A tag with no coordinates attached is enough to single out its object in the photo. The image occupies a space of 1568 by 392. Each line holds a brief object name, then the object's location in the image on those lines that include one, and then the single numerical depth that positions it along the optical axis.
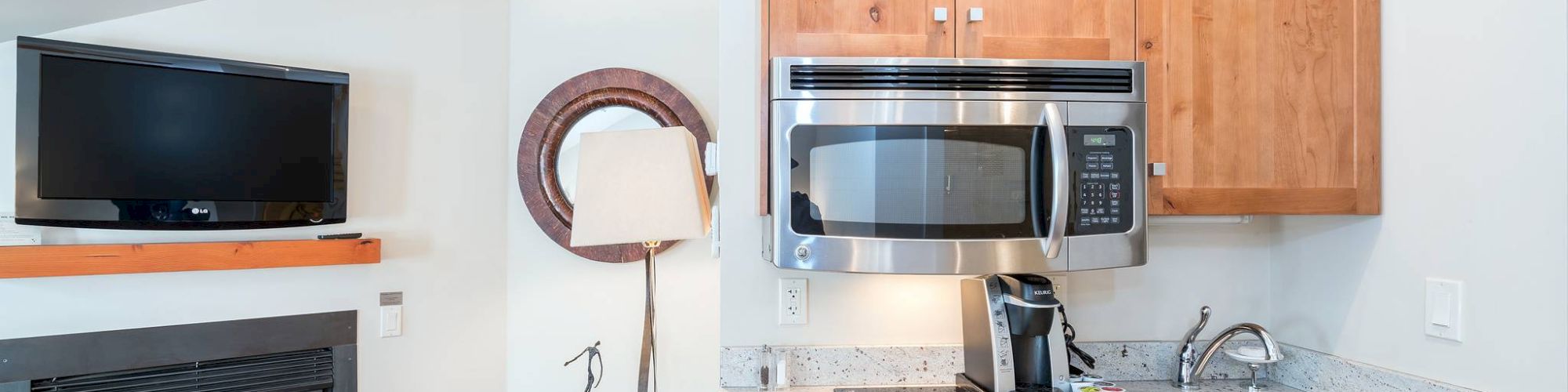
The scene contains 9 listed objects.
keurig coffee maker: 1.49
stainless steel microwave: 1.37
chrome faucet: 1.66
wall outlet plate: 1.68
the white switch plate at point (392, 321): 2.49
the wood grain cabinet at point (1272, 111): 1.53
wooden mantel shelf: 1.85
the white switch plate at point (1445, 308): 1.39
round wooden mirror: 2.78
